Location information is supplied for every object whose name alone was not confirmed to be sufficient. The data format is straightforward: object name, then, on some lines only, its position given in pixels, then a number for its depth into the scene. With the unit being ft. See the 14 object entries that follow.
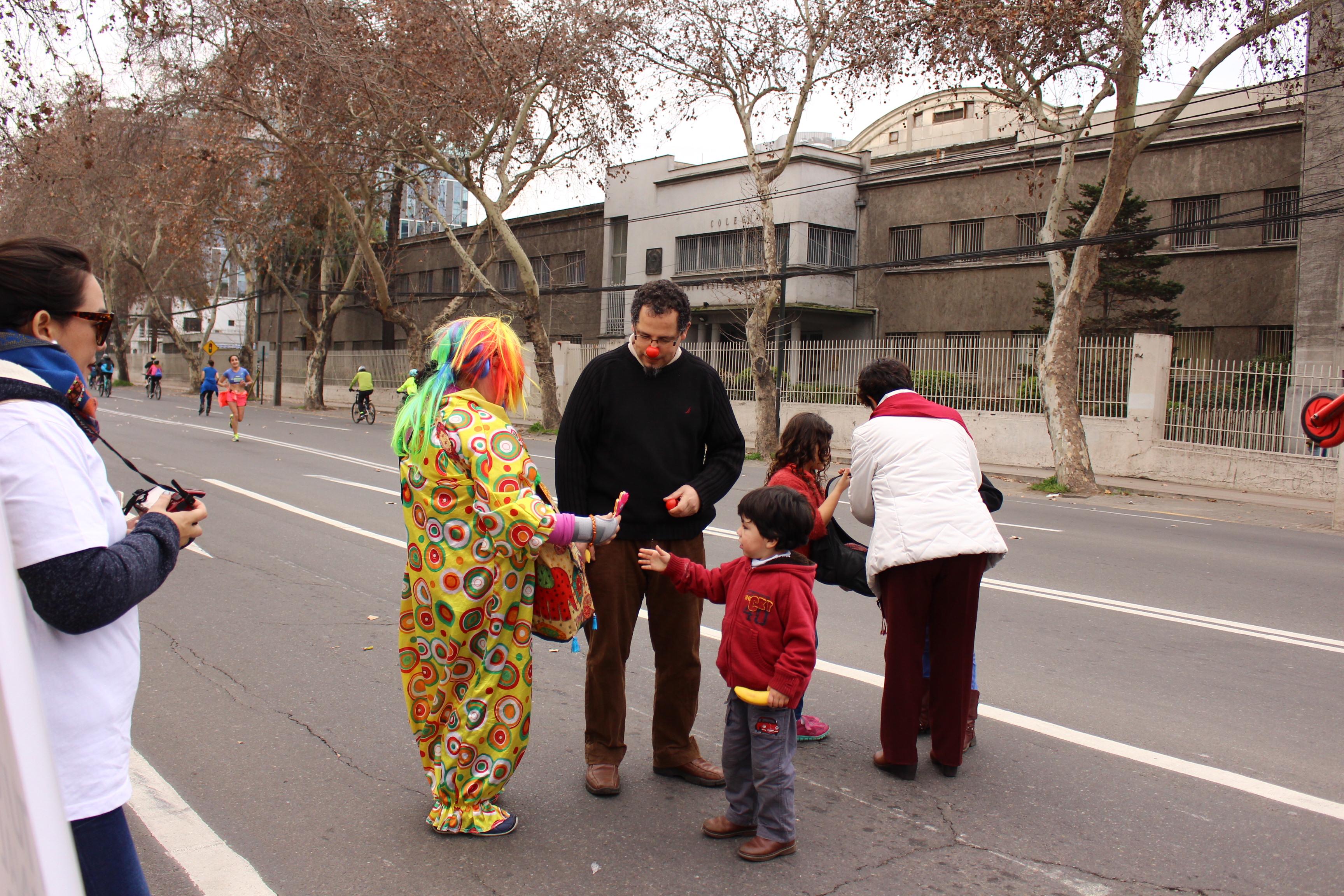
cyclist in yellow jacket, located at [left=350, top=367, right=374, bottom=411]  94.79
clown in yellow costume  10.53
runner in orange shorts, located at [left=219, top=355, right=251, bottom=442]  65.57
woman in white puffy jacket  13.26
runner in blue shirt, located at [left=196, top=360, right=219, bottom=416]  87.25
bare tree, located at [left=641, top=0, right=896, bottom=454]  60.08
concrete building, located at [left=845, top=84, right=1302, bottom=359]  77.77
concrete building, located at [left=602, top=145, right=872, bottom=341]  99.76
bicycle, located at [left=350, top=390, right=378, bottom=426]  97.04
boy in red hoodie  10.95
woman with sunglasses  5.82
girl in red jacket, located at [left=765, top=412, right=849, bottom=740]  14.47
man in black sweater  12.64
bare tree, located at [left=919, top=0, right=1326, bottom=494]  46.93
